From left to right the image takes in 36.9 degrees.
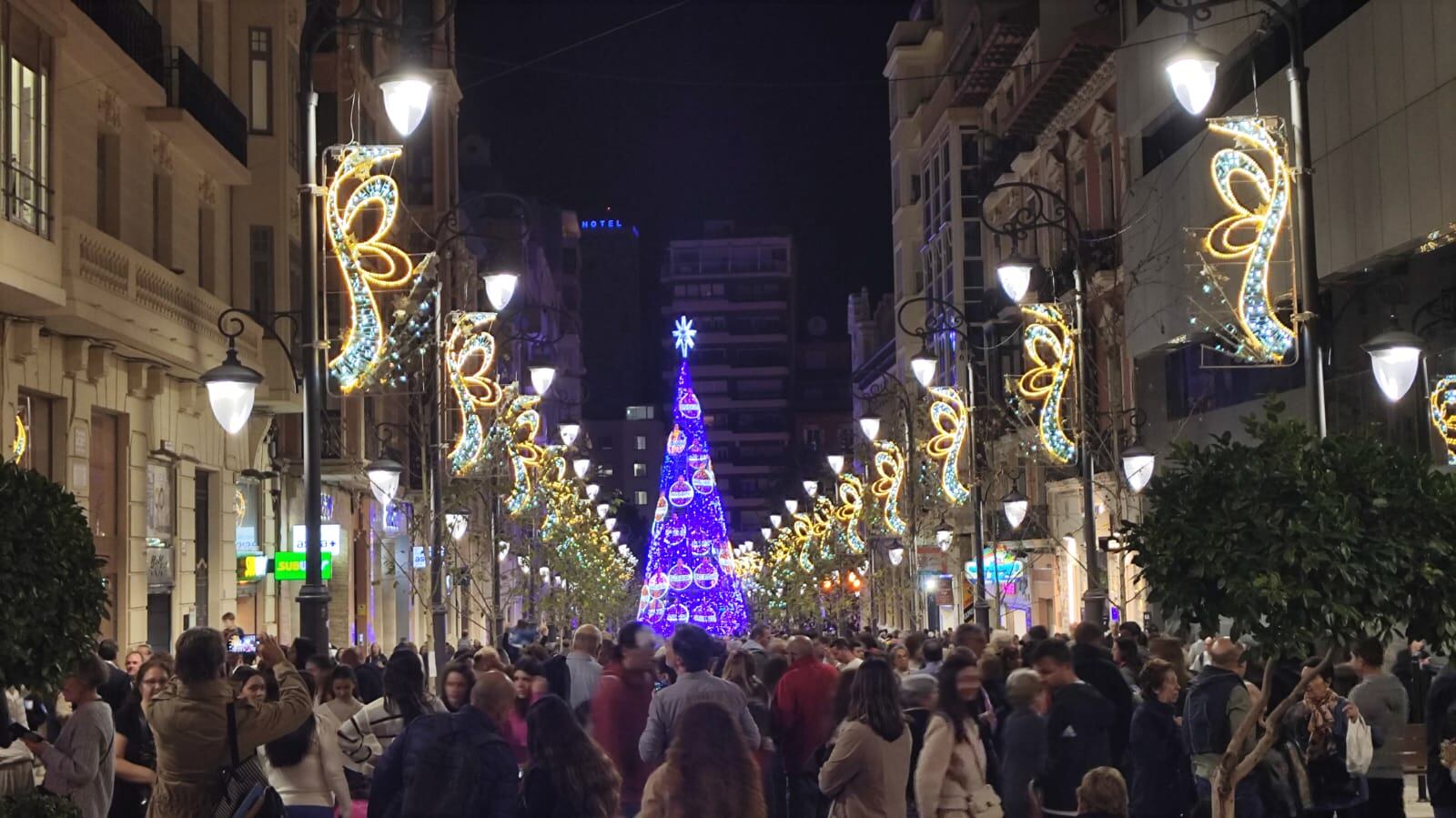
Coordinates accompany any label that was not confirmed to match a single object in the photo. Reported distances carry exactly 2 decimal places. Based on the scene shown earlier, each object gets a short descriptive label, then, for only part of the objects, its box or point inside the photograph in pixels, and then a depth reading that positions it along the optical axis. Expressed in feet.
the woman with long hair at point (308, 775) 35.83
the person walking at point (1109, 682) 43.86
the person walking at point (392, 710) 38.40
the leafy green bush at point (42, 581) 29.99
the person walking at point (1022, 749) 38.55
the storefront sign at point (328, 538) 119.90
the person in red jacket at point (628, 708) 42.91
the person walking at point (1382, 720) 46.50
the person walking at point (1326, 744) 43.98
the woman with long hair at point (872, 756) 34.63
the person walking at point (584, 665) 50.21
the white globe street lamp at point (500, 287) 85.30
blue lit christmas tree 206.39
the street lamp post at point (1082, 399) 81.46
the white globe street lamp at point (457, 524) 118.62
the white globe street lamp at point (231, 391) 52.80
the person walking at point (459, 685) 38.58
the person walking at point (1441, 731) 42.83
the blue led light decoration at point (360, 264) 64.18
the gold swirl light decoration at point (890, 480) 161.89
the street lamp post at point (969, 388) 108.37
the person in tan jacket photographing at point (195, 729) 31.24
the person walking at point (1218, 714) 40.19
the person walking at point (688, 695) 38.37
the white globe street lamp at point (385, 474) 78.28
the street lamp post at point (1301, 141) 49.83
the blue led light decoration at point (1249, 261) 66.28
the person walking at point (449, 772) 29.99
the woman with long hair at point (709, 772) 25.34
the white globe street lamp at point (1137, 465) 81.41
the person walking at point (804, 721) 47.03
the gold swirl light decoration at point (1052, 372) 94.58
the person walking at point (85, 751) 36.63
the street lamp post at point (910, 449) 140.15
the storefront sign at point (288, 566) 106.73
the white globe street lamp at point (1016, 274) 84.38
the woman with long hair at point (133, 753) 40.91
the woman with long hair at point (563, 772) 29.58
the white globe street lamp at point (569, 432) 157.66
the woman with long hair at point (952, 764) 36.14
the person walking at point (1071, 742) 39.37
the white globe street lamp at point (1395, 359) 54.60
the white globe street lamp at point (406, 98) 53.62
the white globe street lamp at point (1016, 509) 117.08
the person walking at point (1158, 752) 41.16
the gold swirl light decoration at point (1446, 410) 82.58
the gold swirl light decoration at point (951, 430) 130.82
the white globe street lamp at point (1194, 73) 53.26
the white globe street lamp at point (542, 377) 112.16
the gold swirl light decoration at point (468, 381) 94.22
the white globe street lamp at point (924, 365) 108.30
